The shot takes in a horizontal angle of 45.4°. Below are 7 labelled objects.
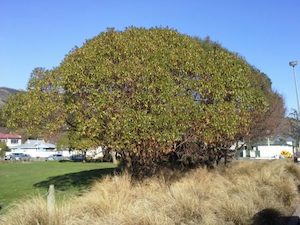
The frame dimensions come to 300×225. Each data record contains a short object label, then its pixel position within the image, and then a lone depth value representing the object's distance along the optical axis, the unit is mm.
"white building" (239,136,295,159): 50292
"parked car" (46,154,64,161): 66575
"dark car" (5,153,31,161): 61704
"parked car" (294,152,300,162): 28378
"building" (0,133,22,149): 97506
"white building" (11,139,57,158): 84922
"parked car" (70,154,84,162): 56720
